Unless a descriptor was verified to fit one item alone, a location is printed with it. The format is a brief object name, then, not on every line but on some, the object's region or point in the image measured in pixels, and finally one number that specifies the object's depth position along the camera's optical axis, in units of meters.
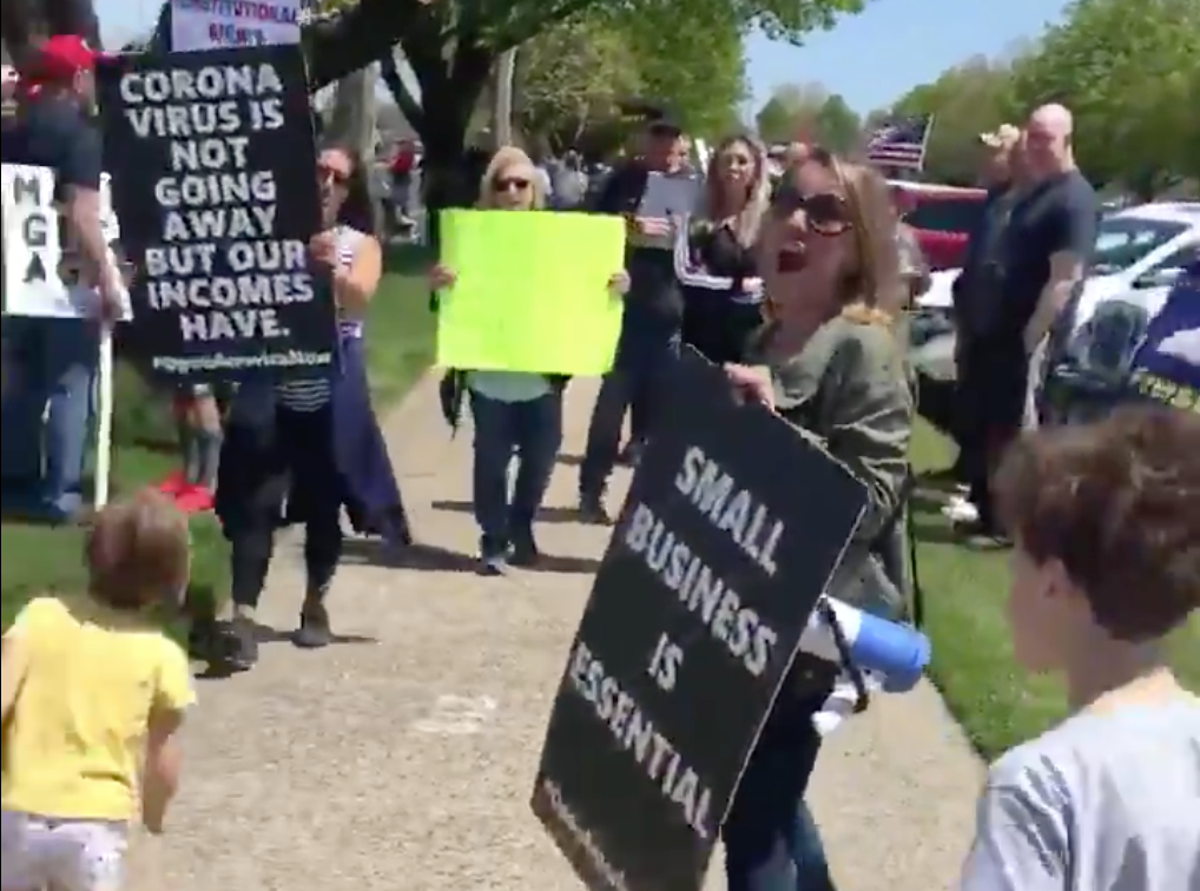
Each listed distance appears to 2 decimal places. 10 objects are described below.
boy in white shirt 2.22
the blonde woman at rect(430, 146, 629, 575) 8.59
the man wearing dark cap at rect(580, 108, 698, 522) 9.24
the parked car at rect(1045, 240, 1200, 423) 10.05
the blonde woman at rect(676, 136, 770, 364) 8.26
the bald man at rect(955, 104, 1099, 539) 9.27
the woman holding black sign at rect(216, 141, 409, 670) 6.81
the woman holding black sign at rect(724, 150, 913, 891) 3.70
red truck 23.17
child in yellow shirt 2.17
